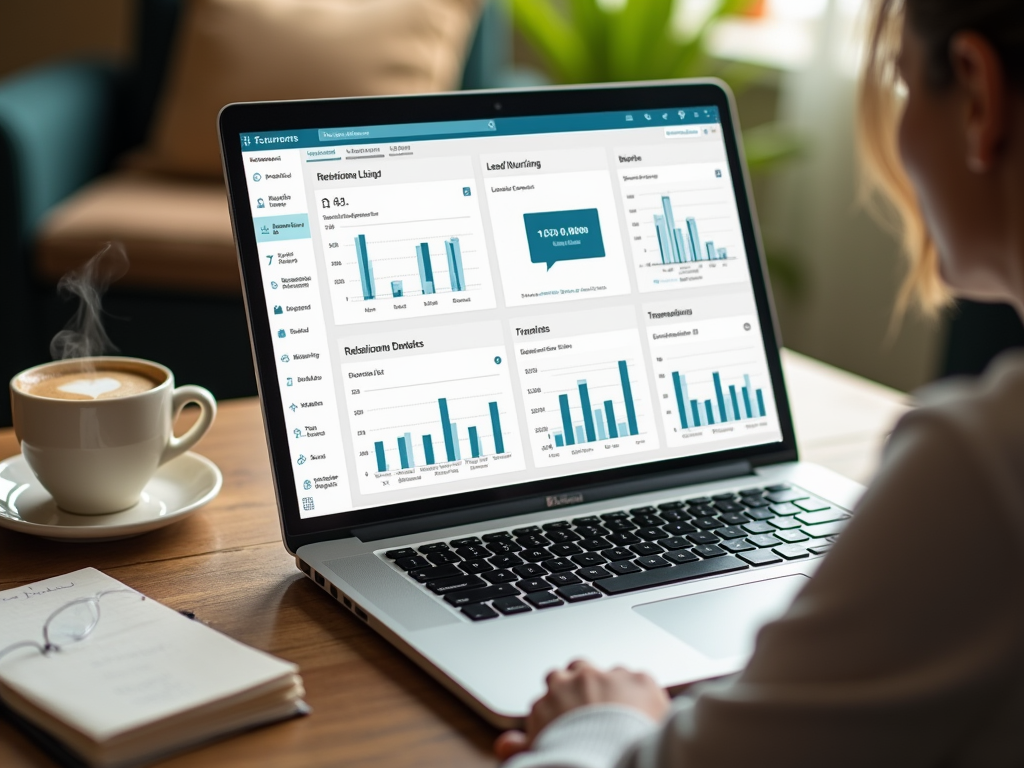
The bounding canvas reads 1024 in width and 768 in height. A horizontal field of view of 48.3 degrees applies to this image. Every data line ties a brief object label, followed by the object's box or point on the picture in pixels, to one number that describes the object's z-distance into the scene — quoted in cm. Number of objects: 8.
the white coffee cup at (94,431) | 87
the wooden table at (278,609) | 63
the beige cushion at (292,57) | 254
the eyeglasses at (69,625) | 68
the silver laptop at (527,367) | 81
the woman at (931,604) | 46
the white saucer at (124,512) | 86
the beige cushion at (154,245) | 228
